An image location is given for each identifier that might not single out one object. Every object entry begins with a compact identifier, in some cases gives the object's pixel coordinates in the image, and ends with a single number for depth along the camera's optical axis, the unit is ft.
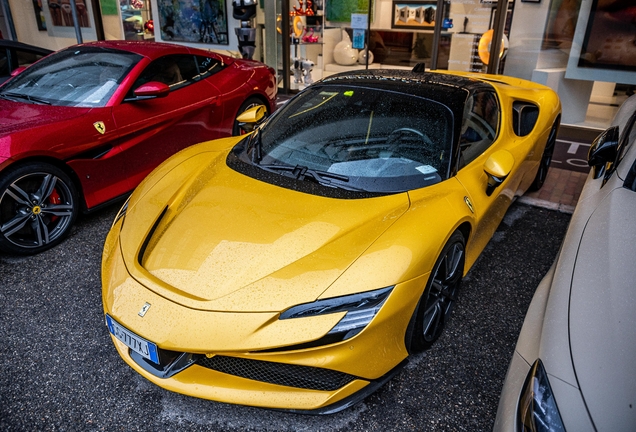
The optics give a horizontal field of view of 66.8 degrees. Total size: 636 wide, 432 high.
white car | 4.22
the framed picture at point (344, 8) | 25.00
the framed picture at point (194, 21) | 28.86
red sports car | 10.46
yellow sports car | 5.82
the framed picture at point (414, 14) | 23.47
